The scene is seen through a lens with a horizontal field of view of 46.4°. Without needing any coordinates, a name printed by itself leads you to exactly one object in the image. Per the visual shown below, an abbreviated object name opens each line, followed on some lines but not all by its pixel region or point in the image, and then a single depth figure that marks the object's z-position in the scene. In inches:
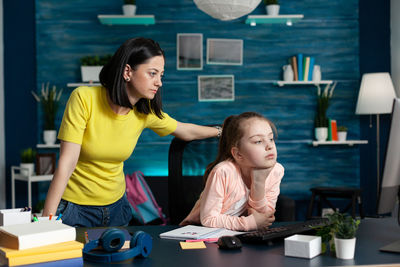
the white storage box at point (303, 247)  47.8
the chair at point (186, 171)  82.5
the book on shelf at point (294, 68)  184.1
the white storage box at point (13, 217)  52.5
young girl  63.6
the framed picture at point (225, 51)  186.7
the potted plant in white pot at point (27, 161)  171.2
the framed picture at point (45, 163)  169.2
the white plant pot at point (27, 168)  168.7
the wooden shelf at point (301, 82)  181.3
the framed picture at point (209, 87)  187.5
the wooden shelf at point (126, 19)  174.9
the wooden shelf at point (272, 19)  178.1
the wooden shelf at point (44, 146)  179.3
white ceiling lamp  101.7
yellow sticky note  53.5
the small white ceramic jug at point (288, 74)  182.4
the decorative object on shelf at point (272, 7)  179.3
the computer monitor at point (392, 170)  54.0
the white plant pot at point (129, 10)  176.6
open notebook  57.4
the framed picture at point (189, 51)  186.4
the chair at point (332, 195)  166.2
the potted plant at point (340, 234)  47.6
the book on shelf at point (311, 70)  184.5
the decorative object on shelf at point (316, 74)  183.3
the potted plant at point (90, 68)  178.5
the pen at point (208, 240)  56.2
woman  71.9
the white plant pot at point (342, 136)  182.1
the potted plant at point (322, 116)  182.5
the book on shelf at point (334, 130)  183.3
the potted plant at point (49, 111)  179.5
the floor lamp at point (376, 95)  171.5
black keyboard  54.1
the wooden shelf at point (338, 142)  181.0
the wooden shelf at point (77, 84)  178.2
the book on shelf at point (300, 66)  183.3
